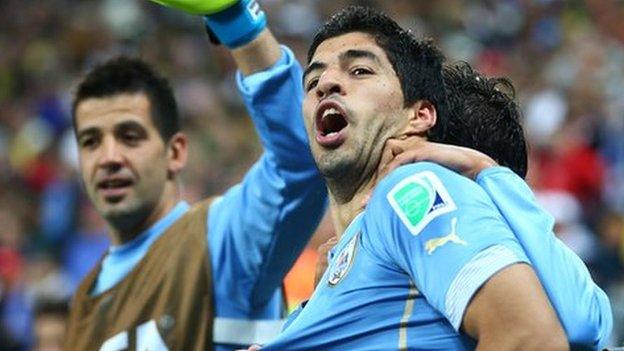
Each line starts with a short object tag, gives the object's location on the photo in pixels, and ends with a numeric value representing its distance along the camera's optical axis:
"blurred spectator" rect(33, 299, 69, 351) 12.57
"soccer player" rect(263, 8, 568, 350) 5.37
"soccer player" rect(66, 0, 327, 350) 8.41
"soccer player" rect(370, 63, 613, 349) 5.59
